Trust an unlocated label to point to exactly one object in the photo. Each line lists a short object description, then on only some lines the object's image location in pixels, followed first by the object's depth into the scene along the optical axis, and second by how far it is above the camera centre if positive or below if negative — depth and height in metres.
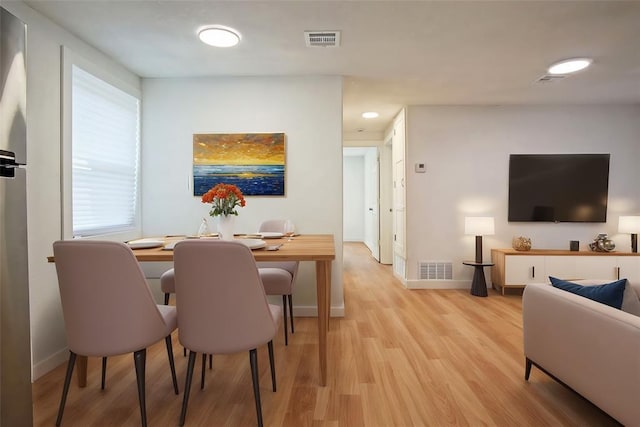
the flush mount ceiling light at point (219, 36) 2.50 +1.20
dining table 1.84 -0.28
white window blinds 2.67 +0.38
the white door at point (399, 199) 4.68 +0.08
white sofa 1.39 -0.64
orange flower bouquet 2.12 +0.02
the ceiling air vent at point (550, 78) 3.40 +1.25
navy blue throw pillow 1.65 -0.42
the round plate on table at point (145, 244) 2.04 -0.25
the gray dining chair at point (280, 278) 2.61 -0.55
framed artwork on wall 3.45 +0.40
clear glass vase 2.18 -0.14
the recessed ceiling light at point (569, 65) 3.04 +1.23
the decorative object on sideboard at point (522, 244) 4.25 -0.46
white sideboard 4.10 -0.69
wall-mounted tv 4.45 +0.23
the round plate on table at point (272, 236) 2.65 -0.25
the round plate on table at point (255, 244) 1.96 -0.23
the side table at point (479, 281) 4.17 -0.90
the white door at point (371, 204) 6.64 +0.00
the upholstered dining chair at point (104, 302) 1.54 -0.45
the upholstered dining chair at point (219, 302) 1.54 -0.45
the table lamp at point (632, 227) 4.17 -0.24
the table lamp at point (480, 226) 4.22 -0.25
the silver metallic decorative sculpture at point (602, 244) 4.22 -0.45
